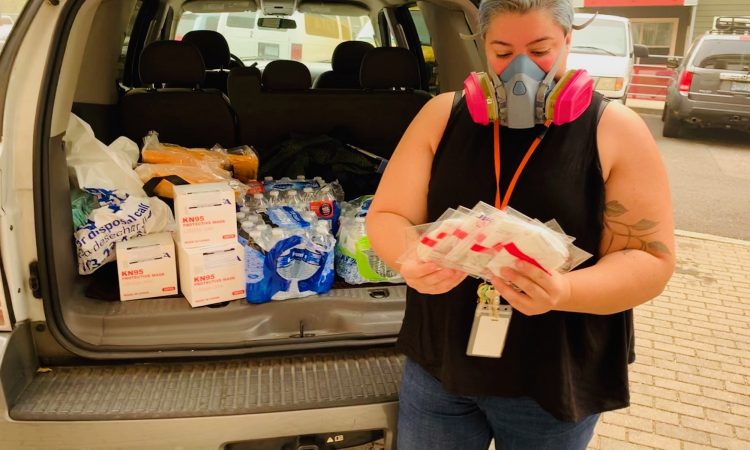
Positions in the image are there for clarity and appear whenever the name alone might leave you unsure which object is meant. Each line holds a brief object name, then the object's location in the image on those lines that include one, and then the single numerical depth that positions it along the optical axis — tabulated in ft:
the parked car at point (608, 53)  35.99
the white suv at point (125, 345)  5.92
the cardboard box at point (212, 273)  7.35
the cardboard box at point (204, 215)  7.30
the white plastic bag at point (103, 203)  7.52
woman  4.32
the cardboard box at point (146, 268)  7.47
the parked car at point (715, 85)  31.89
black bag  10.83
